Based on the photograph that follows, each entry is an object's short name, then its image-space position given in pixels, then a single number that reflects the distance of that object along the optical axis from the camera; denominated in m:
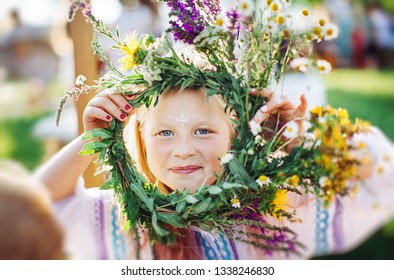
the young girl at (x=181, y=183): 1.65
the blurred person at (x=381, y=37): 6.89
